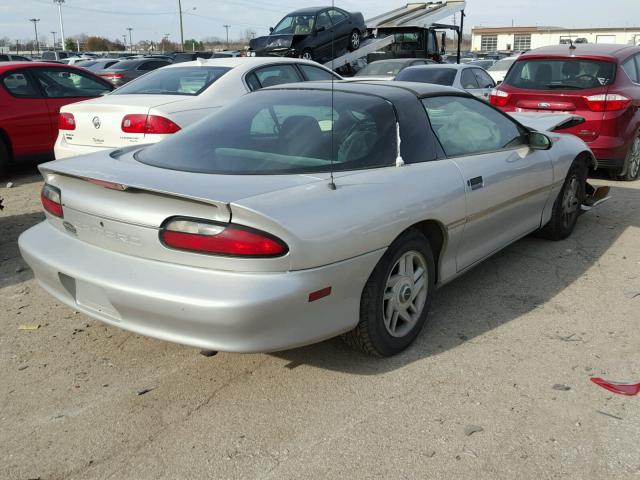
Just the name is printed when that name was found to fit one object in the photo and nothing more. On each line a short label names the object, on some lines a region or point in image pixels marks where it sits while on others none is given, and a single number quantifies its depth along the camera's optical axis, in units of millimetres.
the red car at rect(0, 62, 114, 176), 7941
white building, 74244
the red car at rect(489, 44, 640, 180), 7473
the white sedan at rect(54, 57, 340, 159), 6012
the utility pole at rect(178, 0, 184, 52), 58594
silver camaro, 2656
